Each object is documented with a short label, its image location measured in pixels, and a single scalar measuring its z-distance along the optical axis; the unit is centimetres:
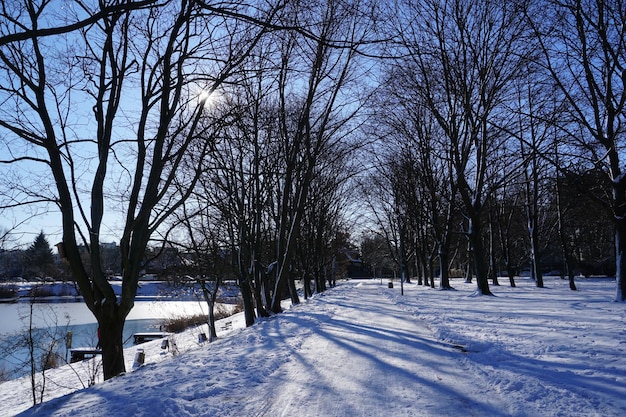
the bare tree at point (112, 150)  754
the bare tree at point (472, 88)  1569
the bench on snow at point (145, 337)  3169
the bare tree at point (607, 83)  1252
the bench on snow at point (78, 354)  2423
